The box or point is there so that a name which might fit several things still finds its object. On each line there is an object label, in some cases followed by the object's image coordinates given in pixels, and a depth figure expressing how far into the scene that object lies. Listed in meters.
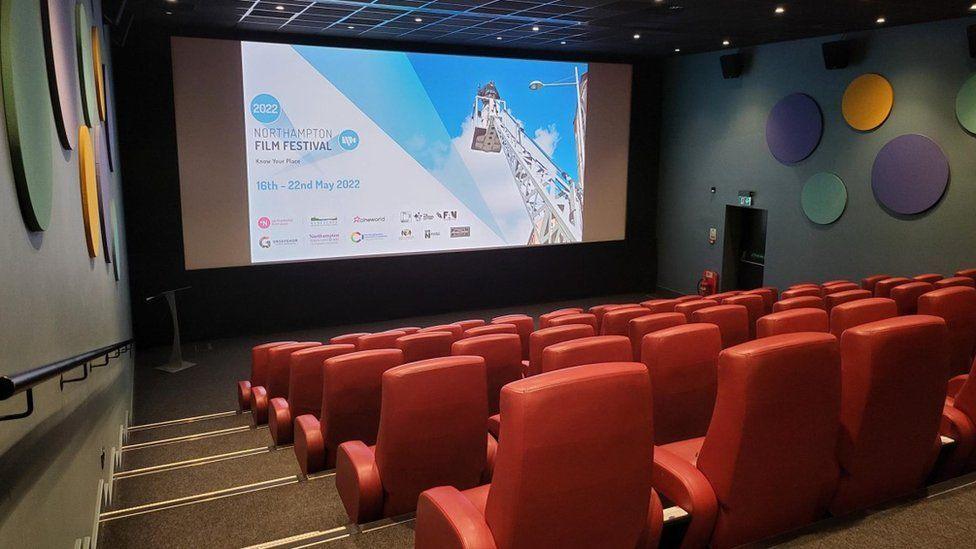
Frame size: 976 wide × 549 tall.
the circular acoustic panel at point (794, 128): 8.57
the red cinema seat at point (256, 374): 5.46
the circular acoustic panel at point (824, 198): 8.34
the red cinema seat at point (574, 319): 4.92
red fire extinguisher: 10.09
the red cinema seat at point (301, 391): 3.88
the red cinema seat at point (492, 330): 4.53
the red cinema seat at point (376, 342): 4.48
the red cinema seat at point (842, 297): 5.06
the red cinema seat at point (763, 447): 2.05
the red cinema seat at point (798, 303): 4.82
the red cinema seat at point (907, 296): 5.17
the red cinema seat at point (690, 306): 5.31
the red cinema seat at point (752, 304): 5.44
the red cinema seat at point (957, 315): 3.92
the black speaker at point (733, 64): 9.45
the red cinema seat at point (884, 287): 5.79
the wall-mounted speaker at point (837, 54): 7.97
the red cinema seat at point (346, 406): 3.16
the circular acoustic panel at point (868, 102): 7.71
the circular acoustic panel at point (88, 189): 3.52
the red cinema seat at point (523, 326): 5.21
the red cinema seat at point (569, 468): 1.68
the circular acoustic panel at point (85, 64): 3.82
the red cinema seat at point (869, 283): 6.41
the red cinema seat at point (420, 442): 2.52
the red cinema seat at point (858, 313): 3.58
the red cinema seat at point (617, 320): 4.84
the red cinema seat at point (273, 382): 4.79
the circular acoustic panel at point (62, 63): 2.57
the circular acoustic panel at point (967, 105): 6.88
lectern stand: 7.28
